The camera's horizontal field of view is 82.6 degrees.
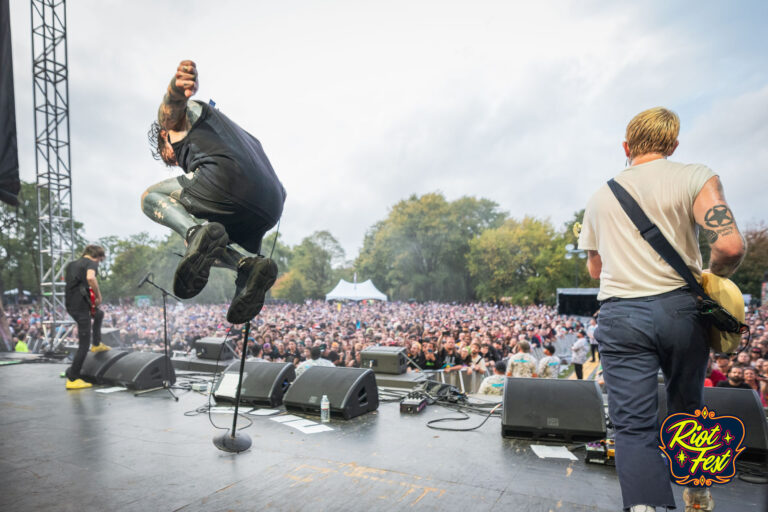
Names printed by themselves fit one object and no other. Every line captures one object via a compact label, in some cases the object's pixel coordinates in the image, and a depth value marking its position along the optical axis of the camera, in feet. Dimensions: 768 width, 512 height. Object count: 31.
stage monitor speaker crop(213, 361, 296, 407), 14.10
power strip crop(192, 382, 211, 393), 16.76
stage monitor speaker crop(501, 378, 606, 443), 10.05
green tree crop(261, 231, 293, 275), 215.31
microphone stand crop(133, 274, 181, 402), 15.84
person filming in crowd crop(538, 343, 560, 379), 25.49
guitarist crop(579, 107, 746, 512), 4.64
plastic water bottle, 12.14
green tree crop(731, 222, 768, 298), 112.78
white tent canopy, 95.35
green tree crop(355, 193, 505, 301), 152.97
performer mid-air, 6.57
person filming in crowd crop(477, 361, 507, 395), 18.83
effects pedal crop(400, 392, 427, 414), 12.91
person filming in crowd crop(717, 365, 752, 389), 16.85
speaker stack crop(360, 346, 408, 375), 17.98
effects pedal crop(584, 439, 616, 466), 8.48
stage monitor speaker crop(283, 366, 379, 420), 12.42
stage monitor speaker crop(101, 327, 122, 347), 35.14
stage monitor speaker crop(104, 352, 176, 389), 16.70
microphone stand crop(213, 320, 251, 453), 9.22
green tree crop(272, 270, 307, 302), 173.37
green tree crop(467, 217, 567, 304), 121.08
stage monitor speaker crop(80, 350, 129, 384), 17.72
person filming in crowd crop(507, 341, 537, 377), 21.53
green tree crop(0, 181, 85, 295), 106.42
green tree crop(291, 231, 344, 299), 176.14
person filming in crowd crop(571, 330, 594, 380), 33.27
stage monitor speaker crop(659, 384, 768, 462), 8.95
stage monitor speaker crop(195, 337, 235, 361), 25.09
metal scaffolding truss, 33.35
